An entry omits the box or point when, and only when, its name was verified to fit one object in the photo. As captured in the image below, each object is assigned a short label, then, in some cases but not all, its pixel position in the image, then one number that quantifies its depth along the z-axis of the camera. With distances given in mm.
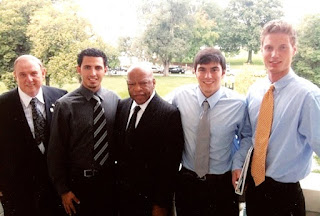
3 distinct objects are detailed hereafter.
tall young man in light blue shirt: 1385
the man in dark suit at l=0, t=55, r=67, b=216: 1783
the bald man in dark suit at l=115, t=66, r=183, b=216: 1627
